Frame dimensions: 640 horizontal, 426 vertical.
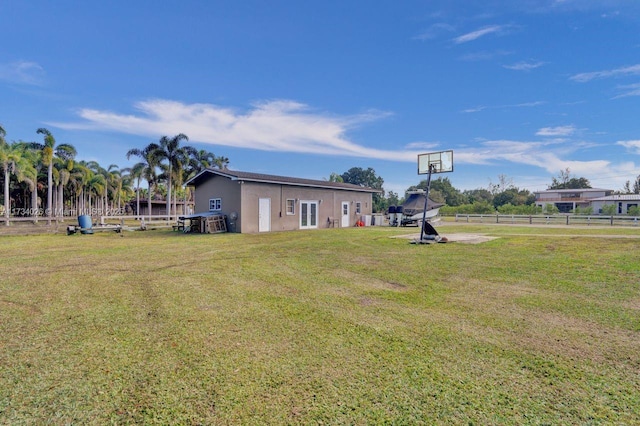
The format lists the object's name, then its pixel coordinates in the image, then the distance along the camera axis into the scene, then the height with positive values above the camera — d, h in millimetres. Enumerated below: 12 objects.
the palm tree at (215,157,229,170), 47581 +8179
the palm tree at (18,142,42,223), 30859 +5223
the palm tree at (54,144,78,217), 34750 +6234
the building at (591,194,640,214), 42531 +1197
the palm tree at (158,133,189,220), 32844 +6508
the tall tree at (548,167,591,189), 69188 +6254
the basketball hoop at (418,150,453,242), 12739 +2025
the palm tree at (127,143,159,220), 32406 +5903
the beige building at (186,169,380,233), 18266 +772
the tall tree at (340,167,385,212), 82562 +9039
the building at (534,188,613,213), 57966 +2695
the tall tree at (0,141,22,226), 28422 +4958
